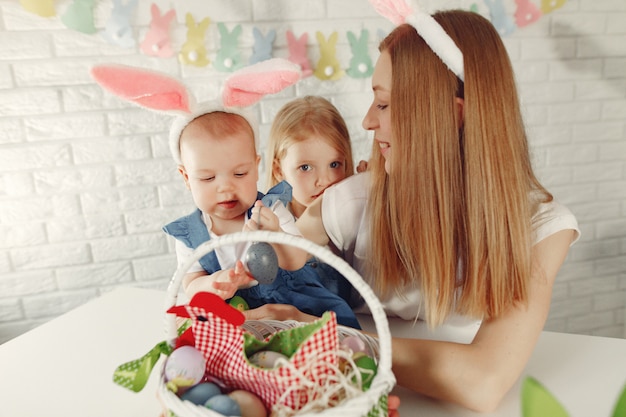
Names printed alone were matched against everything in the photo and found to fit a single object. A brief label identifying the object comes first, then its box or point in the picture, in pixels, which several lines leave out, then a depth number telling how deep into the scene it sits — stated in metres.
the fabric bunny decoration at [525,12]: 2.22
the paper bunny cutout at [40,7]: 1.84
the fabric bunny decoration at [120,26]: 1.90
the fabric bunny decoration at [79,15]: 1.88
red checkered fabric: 0.68
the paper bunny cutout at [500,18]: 2.21
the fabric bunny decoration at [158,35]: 1.94
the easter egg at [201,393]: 0.70
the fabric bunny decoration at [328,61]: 2.10
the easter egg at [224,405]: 0.66
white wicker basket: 0.61
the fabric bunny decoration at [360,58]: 2.12
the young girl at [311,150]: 1.63
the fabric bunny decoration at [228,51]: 2.00
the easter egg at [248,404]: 0.70
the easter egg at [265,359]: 0.75
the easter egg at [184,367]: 0.69
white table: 0.86
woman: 0.92
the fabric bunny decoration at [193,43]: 1.98
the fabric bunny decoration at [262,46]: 2.03
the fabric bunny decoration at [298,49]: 2.06
